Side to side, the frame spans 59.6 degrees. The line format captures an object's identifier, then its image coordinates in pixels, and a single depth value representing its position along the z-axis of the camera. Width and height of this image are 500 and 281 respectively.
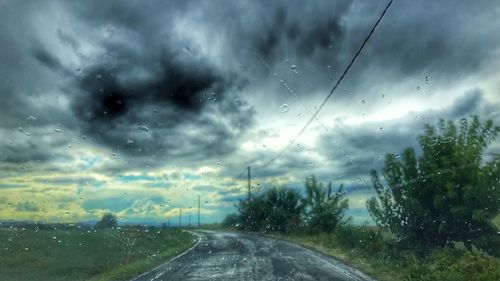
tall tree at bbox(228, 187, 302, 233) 43.56
